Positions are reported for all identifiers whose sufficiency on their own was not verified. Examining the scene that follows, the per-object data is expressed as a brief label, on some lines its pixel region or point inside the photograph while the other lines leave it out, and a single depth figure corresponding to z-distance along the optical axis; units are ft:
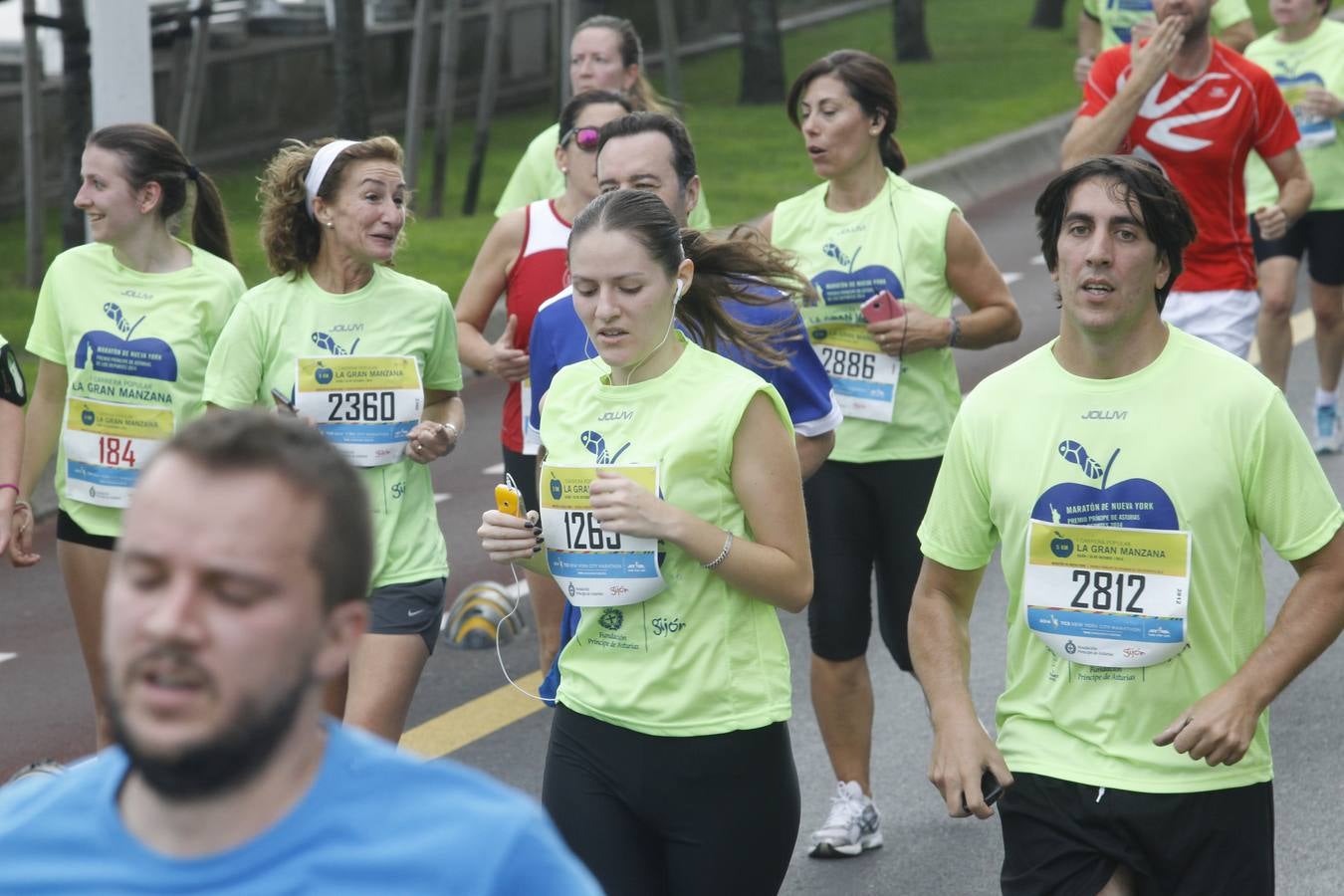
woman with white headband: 35.99
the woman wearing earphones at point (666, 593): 27.07
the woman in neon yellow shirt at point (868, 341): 39.42
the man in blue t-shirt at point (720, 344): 33.37
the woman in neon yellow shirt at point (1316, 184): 65.16
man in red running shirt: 47.01
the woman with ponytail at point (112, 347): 38.65
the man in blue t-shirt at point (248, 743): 13.29
